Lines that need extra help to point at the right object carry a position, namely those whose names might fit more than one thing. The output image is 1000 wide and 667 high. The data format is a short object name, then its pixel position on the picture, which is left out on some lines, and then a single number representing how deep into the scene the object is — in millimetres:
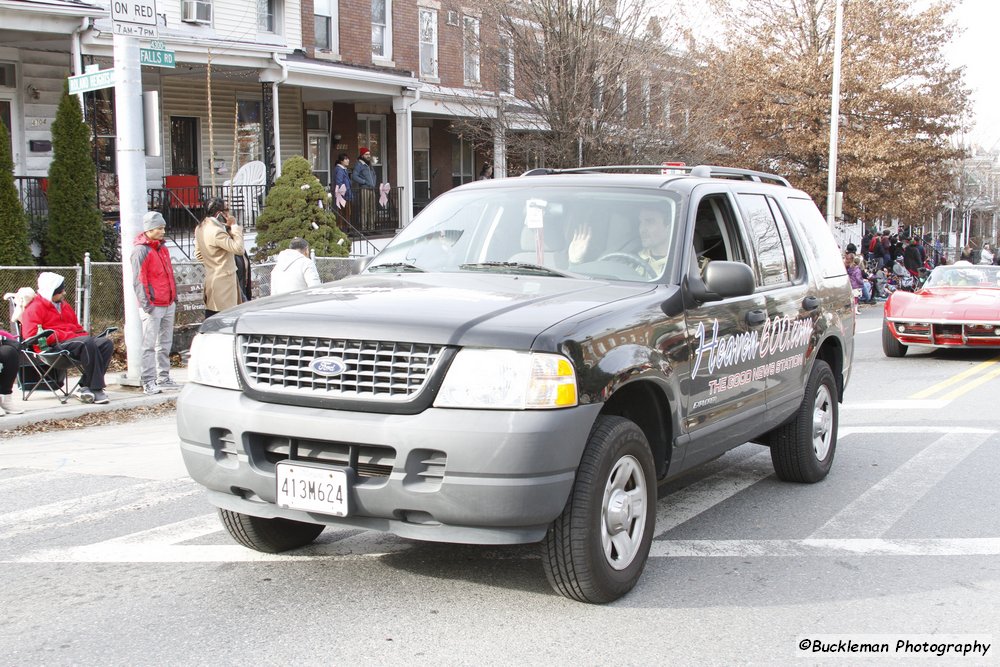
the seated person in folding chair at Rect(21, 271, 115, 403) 10094
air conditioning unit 21281
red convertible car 14234
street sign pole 10906
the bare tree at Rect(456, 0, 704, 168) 20438
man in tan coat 11742
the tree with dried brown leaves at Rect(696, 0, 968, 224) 29516
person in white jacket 11812
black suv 4141
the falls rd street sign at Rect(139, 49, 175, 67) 10484
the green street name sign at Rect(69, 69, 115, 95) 10422
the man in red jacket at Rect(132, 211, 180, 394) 10812
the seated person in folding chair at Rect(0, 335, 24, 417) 9336
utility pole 26562
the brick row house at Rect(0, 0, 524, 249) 18469
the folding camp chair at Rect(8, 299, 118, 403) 9992
